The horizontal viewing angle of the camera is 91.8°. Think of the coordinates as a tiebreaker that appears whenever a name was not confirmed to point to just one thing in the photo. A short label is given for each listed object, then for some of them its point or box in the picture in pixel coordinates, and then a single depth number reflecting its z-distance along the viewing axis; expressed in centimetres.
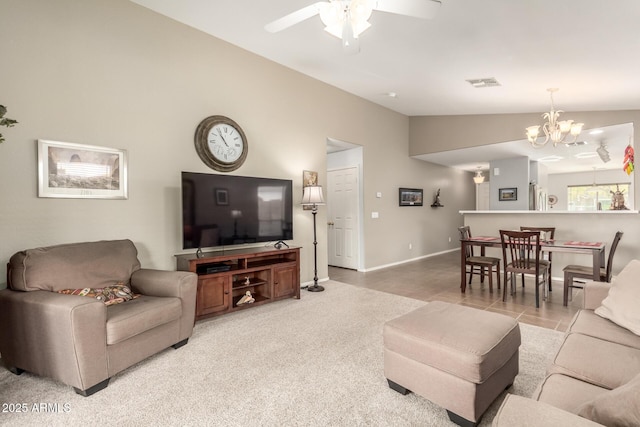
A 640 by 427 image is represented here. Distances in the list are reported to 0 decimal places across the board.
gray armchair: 196
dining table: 360
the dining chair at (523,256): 371
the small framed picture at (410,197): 670
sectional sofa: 82
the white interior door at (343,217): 601
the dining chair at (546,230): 481
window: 1070
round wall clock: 368
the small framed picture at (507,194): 718
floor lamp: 438
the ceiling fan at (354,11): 193
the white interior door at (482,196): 1005
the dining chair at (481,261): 433
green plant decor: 180
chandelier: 420
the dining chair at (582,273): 363
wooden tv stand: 324
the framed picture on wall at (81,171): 266
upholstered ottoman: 159
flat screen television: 334
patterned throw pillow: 241
